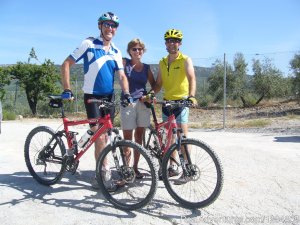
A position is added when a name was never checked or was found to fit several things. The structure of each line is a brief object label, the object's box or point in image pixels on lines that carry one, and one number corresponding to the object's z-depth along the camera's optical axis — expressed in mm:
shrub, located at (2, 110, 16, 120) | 13904
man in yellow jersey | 3503
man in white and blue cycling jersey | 3324
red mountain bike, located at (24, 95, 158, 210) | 2991
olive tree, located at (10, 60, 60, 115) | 18842
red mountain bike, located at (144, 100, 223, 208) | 2921
